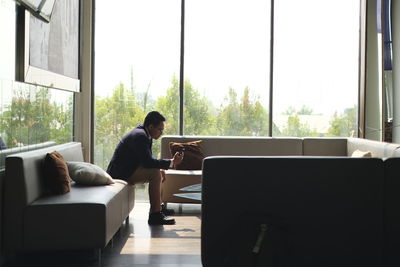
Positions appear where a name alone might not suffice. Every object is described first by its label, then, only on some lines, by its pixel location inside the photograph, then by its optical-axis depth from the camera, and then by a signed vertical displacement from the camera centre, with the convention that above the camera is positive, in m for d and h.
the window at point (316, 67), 7.30 +0.82
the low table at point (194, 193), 4.45 -0.57
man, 5.19 -0.38
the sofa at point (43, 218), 3.68 -0.64
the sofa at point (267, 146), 6.69 -0.23
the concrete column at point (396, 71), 6.83 +0.74
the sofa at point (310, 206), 2.84 -0.41
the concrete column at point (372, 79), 7.18 +0.66
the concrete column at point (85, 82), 7.08 +0.56
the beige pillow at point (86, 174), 4.58 -0.42
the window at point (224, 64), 7.21 +0.84
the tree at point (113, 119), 7.20 +0.09
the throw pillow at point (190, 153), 6.40 -0.32
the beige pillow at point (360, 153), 5.24 -0.25
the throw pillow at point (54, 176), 4.09 -0.39
